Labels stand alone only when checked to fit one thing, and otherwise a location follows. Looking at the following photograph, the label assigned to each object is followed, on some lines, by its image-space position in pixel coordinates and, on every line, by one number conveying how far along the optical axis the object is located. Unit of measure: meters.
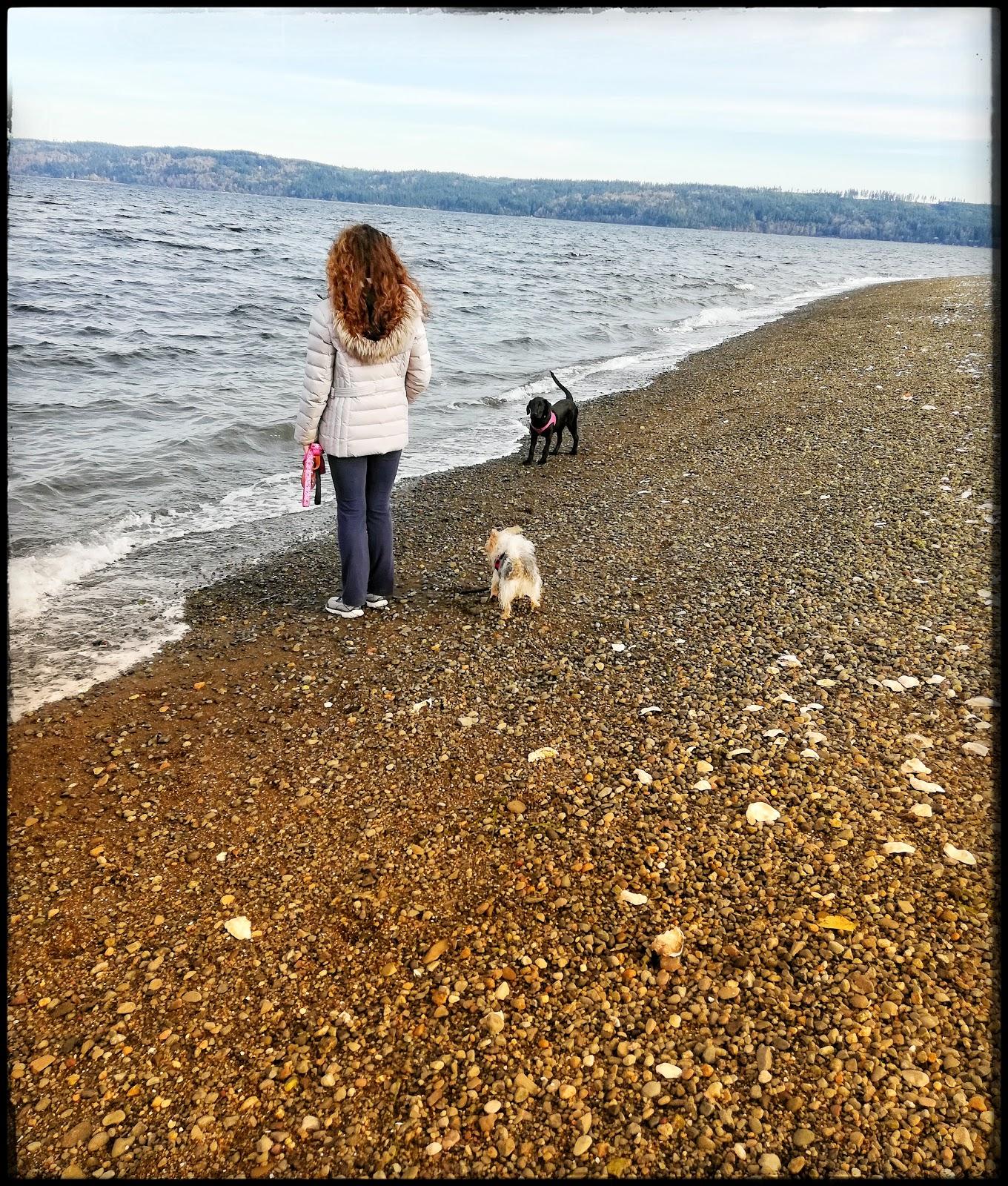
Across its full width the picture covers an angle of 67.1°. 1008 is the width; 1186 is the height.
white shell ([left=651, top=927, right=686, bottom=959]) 3.24
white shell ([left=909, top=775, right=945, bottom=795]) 4.12
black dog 10.96
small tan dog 6.29
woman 5.32
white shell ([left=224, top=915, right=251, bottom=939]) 3.47
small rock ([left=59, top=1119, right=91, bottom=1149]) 2.64
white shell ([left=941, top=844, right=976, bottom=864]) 3.65
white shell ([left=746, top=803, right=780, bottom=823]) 3.97
